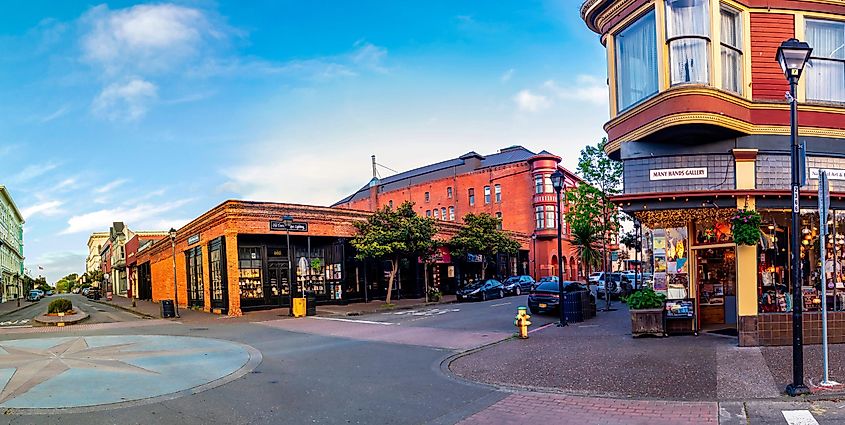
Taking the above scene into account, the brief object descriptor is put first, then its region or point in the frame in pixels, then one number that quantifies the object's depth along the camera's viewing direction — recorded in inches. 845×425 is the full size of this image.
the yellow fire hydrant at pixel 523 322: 587.8
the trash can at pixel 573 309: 755.4
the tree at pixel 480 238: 1560.0
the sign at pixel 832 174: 493.7
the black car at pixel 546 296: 872.3
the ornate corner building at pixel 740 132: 476.1
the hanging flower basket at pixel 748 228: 459.8
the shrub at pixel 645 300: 538.6
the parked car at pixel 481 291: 1362.0
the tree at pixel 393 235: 1212.5
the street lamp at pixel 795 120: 313.9
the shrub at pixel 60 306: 1036.5
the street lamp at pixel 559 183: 703.1
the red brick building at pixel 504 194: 2245.3
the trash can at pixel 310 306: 1017.5
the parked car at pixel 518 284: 1500.4
